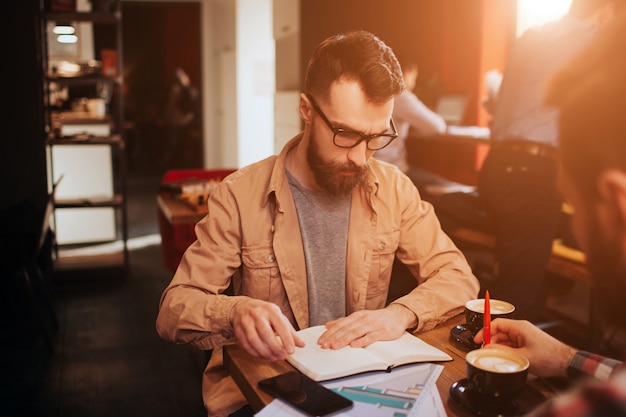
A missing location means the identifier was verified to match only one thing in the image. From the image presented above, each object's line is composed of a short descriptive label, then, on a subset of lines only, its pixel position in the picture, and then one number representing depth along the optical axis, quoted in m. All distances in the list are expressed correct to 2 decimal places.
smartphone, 1.09
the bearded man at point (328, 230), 1.57
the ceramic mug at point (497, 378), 1.08
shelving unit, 4.90
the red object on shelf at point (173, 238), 2.85
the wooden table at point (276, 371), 1.17
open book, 1.23
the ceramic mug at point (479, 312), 1.44
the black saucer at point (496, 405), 1.09
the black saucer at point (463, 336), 1.40
